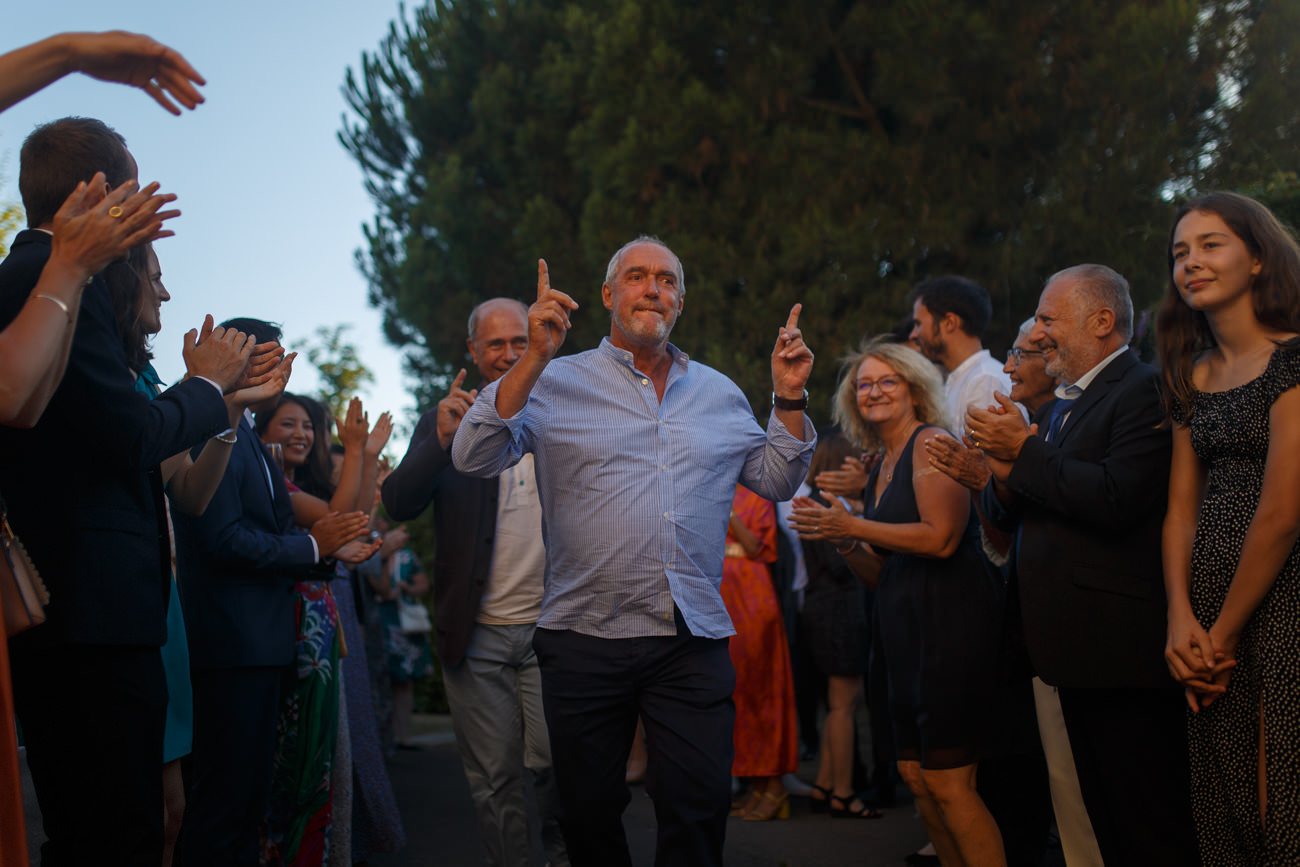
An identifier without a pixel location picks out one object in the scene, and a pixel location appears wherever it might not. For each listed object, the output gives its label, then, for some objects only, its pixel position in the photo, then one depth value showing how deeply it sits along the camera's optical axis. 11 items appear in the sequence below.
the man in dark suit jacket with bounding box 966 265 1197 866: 3.03
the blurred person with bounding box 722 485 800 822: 6.40
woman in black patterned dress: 2.72
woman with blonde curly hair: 3.69
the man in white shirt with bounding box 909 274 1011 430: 5.52
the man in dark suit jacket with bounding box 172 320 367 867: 3.58
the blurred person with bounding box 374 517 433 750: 8.99
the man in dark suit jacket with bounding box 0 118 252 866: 2.38
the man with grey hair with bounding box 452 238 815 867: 3.35
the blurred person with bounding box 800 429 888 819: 6.37
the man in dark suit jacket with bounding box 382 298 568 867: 4.25
